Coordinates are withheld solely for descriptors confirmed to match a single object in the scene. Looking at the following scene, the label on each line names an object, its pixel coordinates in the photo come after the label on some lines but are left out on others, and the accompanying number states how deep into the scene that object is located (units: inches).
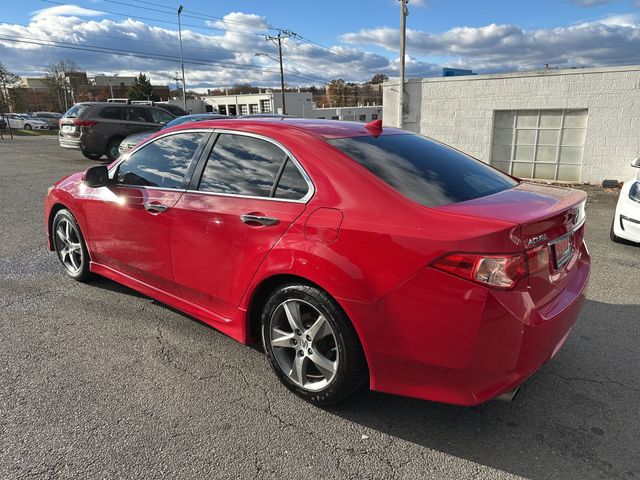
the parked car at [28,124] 1835.6
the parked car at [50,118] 1865.2
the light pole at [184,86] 1957.6
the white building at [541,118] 514.9
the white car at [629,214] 228.5
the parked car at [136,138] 480.2
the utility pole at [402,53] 660.7
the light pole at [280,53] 2171.5
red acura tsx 82.9
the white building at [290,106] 2982.3
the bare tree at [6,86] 2122.2
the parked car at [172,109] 666.2
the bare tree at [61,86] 3117.6
